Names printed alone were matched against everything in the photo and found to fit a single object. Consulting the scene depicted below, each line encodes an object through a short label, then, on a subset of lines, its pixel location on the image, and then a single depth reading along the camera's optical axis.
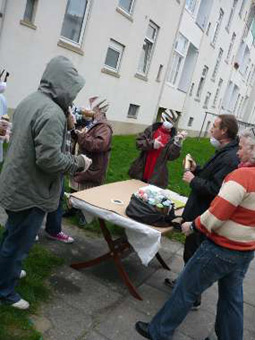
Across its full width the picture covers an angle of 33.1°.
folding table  3.62
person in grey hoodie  2.86
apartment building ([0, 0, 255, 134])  9.30
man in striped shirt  2.83
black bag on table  3.69
